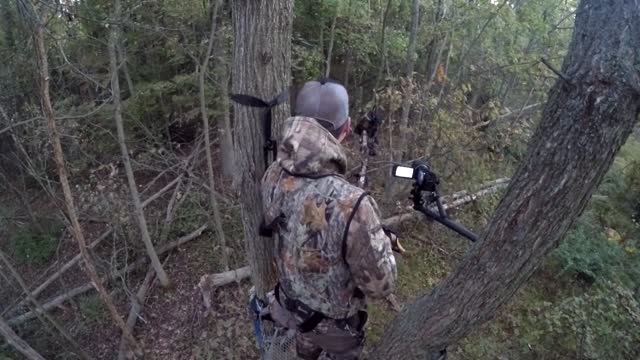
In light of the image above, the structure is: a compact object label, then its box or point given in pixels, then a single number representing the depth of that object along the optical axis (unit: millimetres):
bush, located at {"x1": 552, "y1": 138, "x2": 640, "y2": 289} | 5621
